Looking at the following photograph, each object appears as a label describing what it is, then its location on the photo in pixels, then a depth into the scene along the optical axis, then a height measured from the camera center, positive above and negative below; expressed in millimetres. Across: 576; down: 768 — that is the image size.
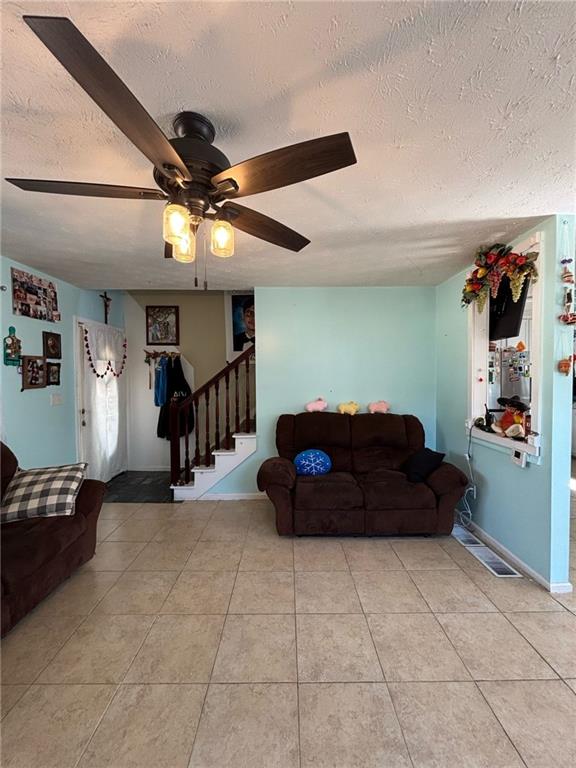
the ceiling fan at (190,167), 794 +676
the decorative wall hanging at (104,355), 3943 +241
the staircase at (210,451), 3709 -919
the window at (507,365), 2217 +32
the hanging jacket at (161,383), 4703 -155
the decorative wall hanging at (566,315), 2062 +345
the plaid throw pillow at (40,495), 2148 -827
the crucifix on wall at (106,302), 4268 +947
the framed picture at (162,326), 4875 +704
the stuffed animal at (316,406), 3682 -401
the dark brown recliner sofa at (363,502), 2785 -1142
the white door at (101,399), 3844 -348
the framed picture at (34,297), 2874 +737
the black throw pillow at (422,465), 2896 -872
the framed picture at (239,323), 4672 +711
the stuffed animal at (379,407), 3654 -418
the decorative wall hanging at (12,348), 2764 +223
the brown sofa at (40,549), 1772 -1073
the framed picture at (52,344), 3223 +298
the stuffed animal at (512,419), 2393 -386
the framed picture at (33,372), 2955 +16
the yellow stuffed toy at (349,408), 3681 -429
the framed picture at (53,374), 3258 -6
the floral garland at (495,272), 2238 +729
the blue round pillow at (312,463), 3176 -920
